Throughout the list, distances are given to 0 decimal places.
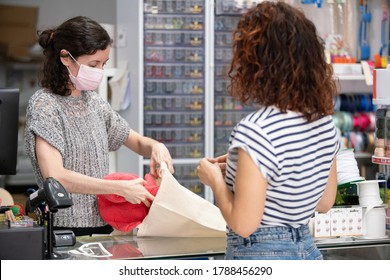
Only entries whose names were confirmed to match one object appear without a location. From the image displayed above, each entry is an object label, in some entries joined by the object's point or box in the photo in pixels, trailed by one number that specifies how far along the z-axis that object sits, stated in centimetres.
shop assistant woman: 337
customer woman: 230
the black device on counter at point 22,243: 265
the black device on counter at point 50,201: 264
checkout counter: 304
